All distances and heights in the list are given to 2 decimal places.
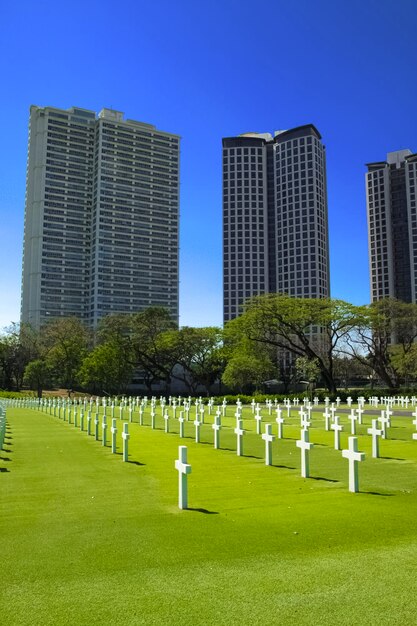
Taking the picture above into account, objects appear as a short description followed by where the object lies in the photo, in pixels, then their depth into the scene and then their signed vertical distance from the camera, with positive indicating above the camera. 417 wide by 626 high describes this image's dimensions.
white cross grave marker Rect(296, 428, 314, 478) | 9.33 -1.38
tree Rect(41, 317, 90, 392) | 69.50 +3.93
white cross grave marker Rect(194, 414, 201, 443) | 15.20 -1.71
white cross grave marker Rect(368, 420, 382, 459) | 11.17 -1.41
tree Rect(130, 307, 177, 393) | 71.00 +5.76
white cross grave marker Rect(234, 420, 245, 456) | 12.41 -1.51
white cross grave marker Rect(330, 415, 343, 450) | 12.53 -1.33
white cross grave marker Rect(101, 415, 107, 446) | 14.93 -1.59
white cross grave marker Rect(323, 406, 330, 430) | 18.06 -1.44
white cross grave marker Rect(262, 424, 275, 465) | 10.50 -1.36
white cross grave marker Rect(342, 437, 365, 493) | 7.87 -1.30
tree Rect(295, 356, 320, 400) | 53.47 +1.15
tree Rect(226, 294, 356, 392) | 48.94 +5.72
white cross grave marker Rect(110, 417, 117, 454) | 13.23 -1.55
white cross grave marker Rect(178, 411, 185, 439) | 16.61 -1.64
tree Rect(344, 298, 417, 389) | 56.69 +4.82
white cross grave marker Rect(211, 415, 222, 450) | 13.66 -1.51
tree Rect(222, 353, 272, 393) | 55.16 +0.87
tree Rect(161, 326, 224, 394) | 63.91 +3.75
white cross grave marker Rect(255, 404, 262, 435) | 17.14 -1.67
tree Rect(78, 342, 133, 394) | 59.00 +1.18
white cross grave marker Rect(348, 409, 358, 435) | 15.87 -1.36
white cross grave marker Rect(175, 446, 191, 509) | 7.01 -1.35
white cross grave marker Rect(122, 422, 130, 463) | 11.48 -1.44
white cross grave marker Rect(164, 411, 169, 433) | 18.61 -1.72
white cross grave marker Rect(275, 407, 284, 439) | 15.25 -1.34
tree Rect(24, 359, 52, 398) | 70.06 +0.87
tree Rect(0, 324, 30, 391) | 80.38 +2.67
